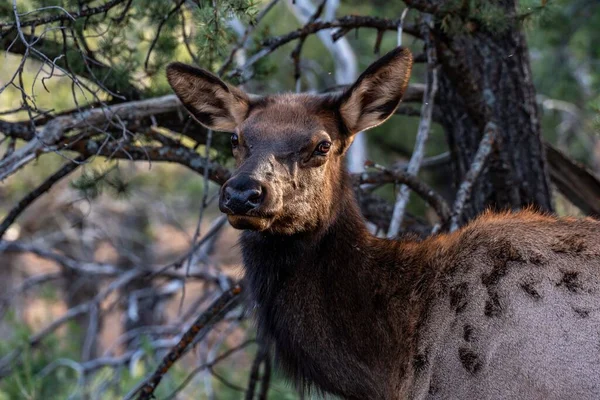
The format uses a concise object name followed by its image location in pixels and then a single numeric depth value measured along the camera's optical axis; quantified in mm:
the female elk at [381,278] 8766
